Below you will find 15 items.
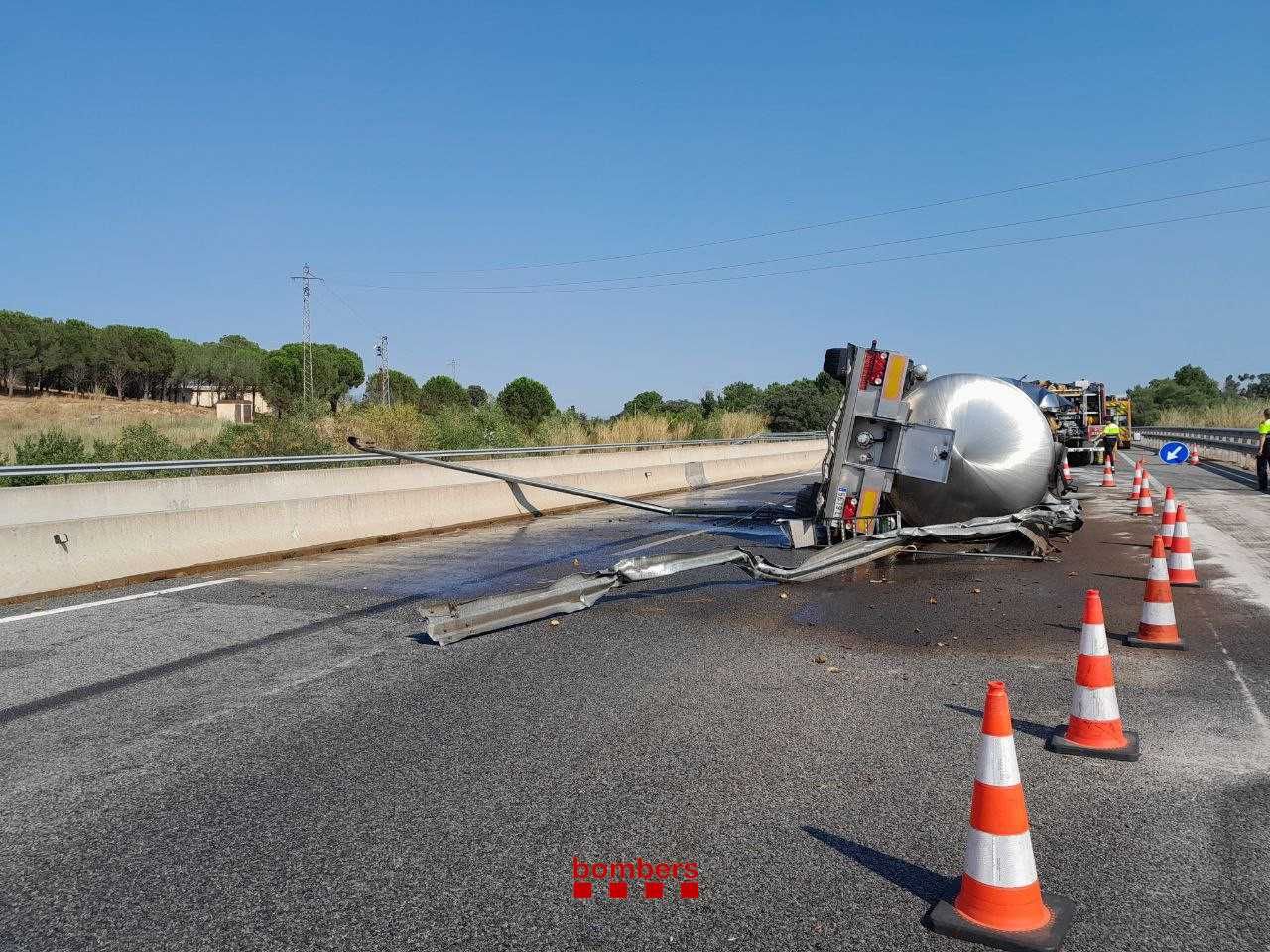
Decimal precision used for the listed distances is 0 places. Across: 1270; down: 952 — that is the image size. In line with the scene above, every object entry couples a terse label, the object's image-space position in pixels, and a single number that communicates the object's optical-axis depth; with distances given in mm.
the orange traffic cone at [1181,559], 9820
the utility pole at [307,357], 60256
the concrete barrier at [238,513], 9742
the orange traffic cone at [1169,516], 10445
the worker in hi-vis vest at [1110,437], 30192
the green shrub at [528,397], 62125
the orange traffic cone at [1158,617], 7305
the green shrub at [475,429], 27891
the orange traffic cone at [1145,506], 16625
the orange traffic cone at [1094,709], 4900
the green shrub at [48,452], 17828
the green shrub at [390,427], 25105
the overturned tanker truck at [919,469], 10836
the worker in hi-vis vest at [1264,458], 21141
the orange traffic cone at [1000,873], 3176
